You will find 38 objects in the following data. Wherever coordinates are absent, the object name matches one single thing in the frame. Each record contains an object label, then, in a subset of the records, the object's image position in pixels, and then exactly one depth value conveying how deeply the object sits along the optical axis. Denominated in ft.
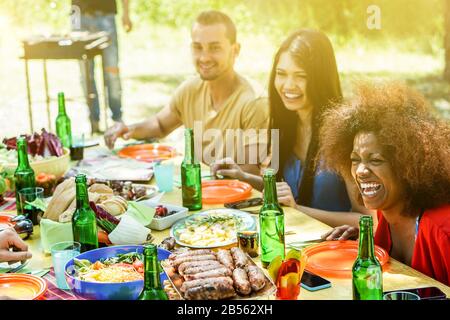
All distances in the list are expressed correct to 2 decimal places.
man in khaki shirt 12.05
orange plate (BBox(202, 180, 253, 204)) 8.61
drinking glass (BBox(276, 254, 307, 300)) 5.20
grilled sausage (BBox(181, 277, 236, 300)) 5.10
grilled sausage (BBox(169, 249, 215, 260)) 5.79
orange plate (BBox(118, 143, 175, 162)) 11.21
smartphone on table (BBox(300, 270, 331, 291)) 5.63
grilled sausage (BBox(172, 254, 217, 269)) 5.64
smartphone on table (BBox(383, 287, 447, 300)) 5.23
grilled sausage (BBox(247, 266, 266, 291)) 5.26
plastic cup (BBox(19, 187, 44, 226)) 7.80
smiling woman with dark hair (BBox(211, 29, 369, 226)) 9.81
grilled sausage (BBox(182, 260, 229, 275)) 5.42
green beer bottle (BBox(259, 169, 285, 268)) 6.26
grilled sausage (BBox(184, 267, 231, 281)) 5.30
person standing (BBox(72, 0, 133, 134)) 21.42
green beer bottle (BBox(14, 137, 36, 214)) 8.50
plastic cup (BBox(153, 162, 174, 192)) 9.05
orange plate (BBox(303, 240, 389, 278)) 5.96
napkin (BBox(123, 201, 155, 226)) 7.28
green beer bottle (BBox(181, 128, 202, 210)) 8.34
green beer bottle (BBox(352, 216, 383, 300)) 4.89
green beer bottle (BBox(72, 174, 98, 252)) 6.48
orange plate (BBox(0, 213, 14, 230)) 7.42
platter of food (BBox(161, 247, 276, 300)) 5.16
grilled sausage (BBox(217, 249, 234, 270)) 5.55
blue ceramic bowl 5.33
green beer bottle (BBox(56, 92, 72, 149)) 11.41
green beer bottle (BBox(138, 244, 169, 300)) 4.71
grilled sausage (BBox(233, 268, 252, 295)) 5.22
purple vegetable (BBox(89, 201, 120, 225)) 6.79
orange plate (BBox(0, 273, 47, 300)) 5.72
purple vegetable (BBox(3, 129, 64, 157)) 9.64
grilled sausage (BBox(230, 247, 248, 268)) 5.56
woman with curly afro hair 6.55
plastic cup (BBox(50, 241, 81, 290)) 5.94
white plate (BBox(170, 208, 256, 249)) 6.80
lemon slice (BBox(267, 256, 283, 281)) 5.22
